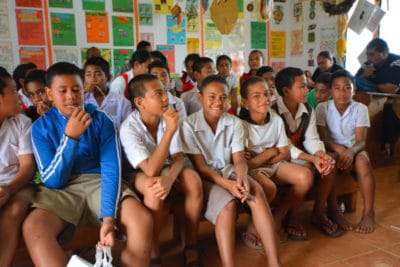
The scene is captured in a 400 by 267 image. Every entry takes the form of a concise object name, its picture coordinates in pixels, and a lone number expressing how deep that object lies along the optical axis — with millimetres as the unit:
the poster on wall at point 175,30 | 4105
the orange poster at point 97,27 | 3732
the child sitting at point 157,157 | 1592
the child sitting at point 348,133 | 2209
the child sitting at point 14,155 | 1417
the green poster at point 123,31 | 3857
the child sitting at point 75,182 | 1371
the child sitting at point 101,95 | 2188
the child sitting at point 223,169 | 1651
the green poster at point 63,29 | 3592
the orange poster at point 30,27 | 3439
